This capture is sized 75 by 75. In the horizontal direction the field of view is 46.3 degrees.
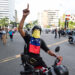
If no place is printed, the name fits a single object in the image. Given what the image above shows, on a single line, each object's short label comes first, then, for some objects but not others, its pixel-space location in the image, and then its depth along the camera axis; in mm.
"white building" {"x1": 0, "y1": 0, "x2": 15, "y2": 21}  77212
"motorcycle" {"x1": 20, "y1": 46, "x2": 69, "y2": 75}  1316
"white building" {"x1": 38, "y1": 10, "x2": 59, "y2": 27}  96296
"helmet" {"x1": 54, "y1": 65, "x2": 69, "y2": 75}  1300
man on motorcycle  1517
